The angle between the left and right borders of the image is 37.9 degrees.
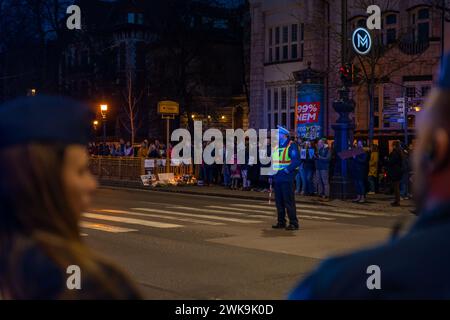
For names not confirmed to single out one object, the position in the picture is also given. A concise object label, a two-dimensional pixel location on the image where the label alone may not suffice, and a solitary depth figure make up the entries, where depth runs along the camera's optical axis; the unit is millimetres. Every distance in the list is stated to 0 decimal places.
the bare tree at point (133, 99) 40888
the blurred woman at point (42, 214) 1759
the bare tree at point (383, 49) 25281
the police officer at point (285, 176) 12297
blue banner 25344
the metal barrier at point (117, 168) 27172
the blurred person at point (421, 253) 1467
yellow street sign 25234
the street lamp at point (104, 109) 30609
